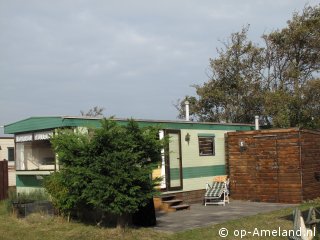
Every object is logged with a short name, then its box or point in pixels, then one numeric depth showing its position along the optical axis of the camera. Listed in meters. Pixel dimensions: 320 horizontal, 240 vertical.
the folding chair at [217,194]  13.18
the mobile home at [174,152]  11.60
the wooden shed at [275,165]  13.02
